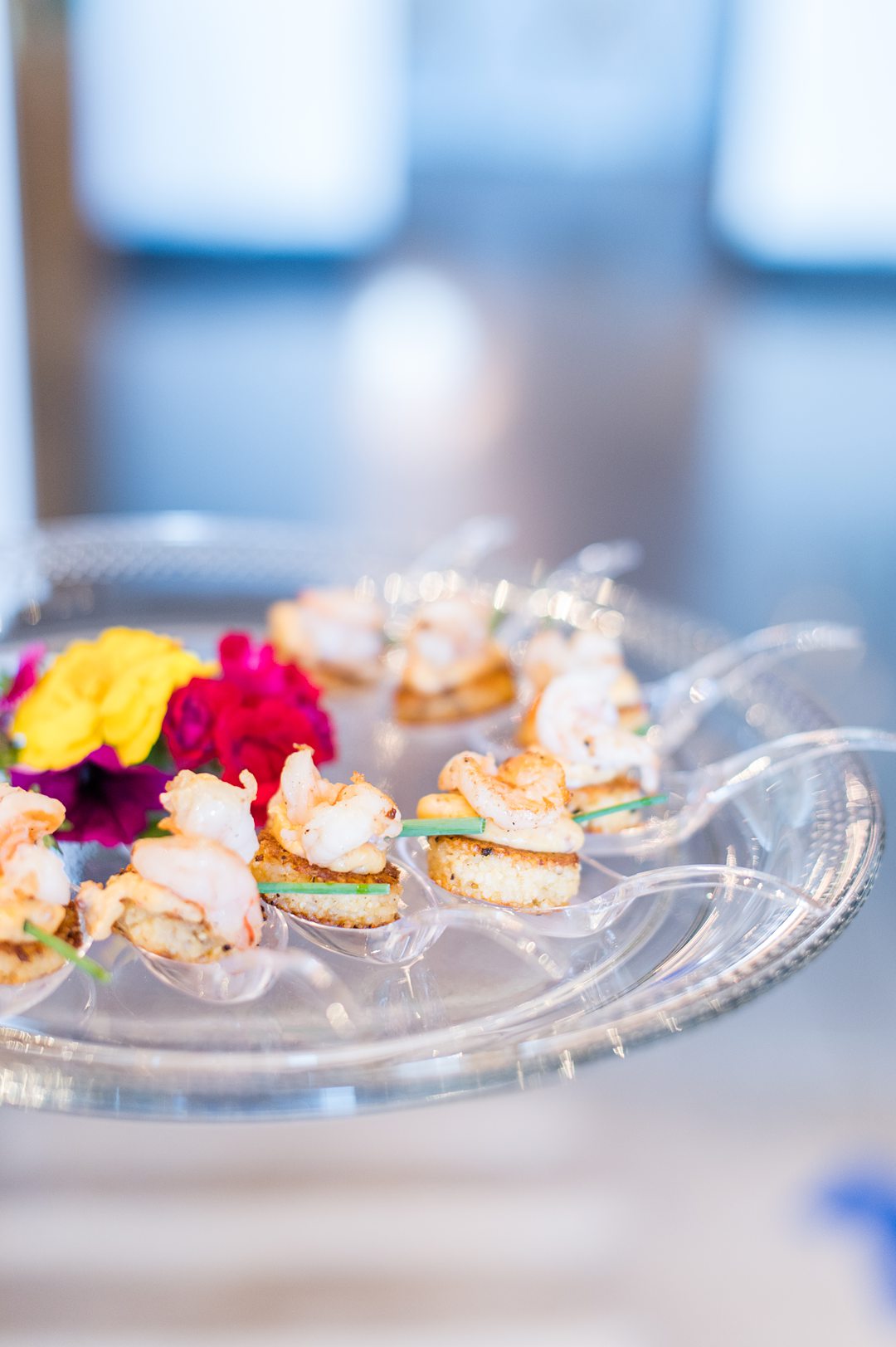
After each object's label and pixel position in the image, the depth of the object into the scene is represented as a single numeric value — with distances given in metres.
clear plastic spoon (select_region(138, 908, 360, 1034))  0.62
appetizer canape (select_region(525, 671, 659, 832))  0.71
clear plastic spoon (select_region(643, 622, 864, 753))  0.77
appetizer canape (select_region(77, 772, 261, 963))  0.63
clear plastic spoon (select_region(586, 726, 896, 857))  0.70
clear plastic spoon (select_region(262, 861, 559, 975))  0.64
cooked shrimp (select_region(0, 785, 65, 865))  0.63
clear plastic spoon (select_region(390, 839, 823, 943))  0.65
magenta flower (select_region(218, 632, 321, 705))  0.71
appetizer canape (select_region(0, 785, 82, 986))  0.62
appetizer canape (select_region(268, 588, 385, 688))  0.80
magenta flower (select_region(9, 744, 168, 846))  0.69
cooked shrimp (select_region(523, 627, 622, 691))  0.76
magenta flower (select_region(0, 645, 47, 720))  0.72
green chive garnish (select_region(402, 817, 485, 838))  0.65
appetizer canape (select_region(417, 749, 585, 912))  0.66
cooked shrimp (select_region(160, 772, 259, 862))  0.64
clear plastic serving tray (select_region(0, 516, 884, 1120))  0.58
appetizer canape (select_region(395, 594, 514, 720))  0.79
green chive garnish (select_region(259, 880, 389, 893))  0.64
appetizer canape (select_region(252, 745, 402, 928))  0.64
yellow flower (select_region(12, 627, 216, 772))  0.70
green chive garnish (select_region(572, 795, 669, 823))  0.68
